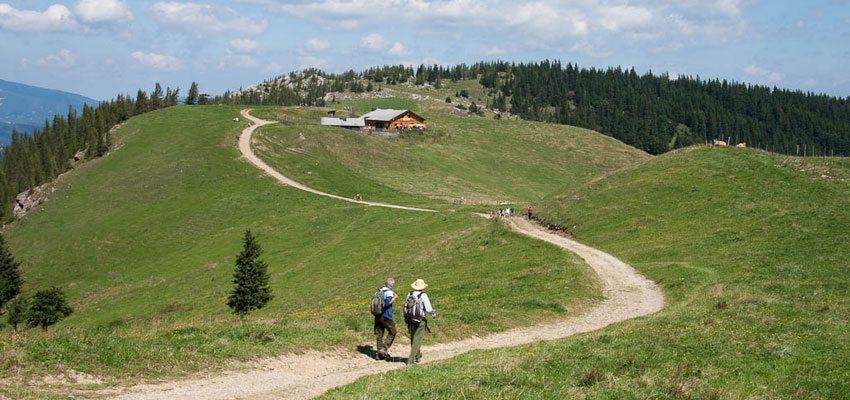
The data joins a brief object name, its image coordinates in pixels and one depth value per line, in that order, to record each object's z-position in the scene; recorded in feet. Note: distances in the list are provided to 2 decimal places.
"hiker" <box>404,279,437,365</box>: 54.80
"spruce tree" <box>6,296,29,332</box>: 170.50
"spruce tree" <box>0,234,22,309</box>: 207.05
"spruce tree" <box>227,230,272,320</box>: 139.71
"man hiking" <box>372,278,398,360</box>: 57.26
